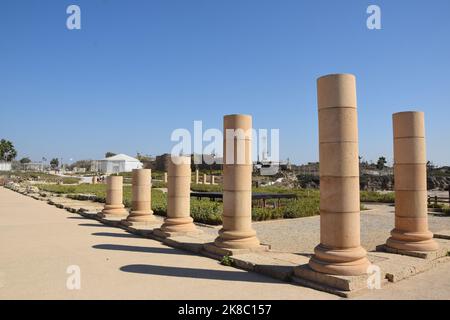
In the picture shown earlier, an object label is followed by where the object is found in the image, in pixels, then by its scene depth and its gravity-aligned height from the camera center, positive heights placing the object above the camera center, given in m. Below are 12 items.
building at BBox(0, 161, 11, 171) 104.57 +2.64
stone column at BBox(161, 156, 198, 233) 12.39 -0.69
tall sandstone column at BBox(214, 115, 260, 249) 9.69 -0.18
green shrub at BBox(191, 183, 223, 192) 39.97 -1.50
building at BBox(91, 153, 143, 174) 112.31 +3.27
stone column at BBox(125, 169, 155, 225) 14.88 -0.88
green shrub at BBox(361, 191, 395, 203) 29.50 -1.93
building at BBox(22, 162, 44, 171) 137.88 +3.91
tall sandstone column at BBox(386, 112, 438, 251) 9.77 -0.18
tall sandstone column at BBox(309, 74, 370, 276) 7.34 -0.01
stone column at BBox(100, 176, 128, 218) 17.67 -1.05
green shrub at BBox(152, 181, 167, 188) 49.42 -1.38
